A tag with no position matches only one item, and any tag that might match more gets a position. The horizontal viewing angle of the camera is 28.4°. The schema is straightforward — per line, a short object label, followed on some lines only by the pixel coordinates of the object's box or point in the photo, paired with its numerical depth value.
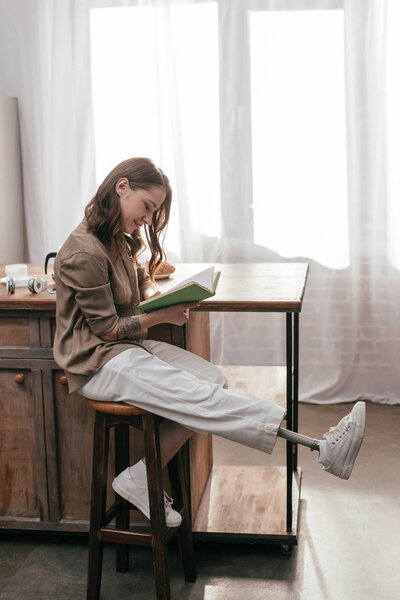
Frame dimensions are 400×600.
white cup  3.10
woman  2.46
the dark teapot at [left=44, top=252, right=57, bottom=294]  2.97
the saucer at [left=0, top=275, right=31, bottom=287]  3.09
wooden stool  2.51
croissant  3.24
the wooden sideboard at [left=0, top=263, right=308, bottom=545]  2.93
